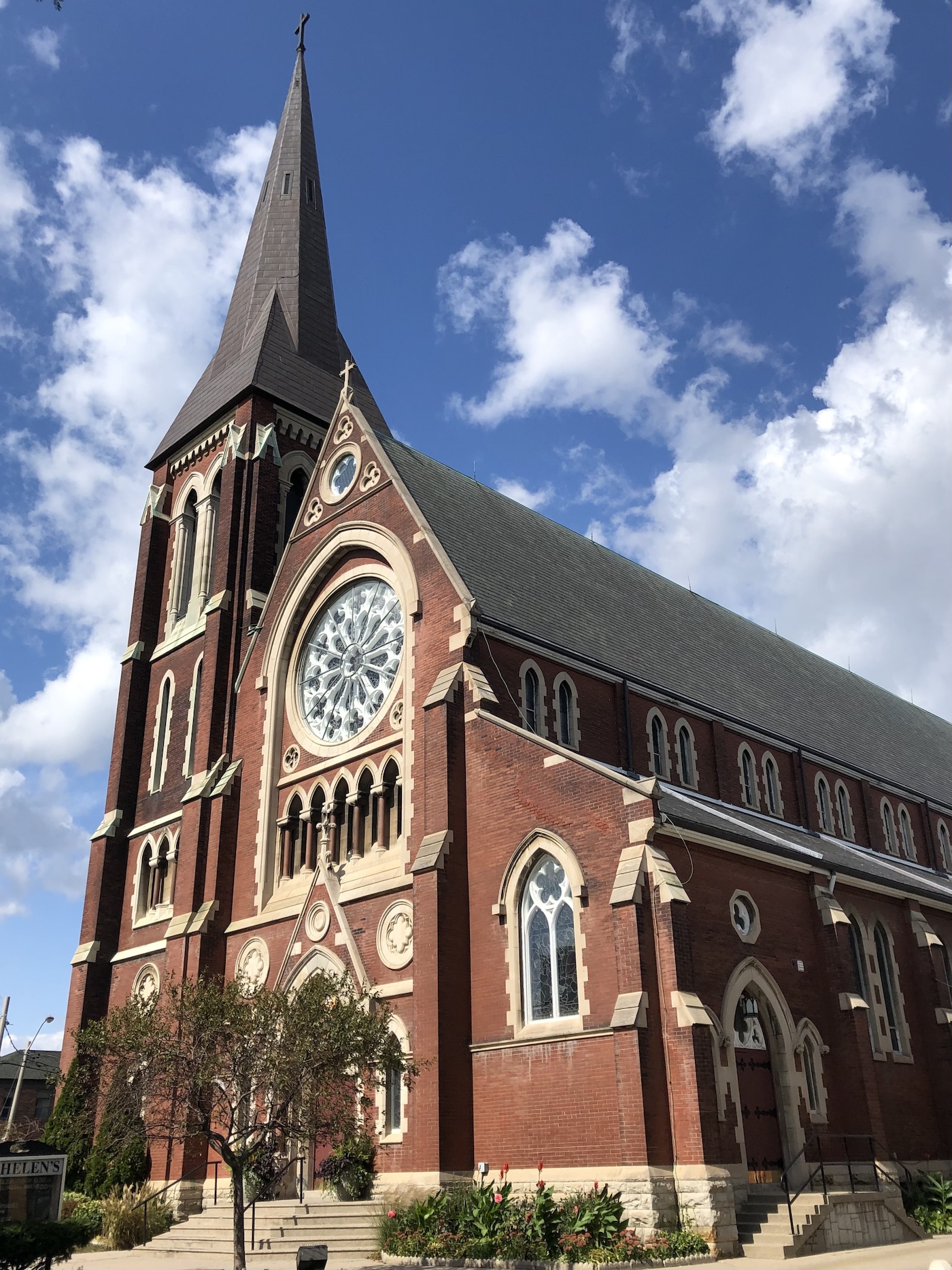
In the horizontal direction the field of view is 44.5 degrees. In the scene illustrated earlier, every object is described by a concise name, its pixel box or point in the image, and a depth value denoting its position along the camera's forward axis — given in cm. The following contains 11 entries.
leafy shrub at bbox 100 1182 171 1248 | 2384
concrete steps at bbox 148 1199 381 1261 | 1978
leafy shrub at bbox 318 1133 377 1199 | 2141
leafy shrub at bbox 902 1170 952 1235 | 2116
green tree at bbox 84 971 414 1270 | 1705
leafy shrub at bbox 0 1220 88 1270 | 1354
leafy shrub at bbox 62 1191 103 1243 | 2397
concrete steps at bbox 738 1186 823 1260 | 1714
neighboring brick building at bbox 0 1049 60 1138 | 6297
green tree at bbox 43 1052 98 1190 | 2802
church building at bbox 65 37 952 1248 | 1969
